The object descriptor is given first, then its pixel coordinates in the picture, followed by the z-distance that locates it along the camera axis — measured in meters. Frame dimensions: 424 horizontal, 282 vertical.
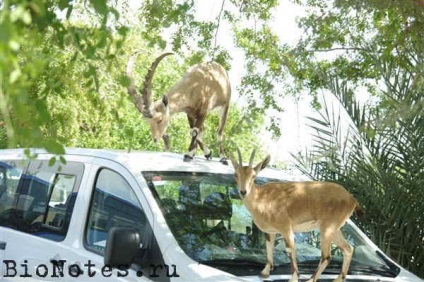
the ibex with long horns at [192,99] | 6.51
